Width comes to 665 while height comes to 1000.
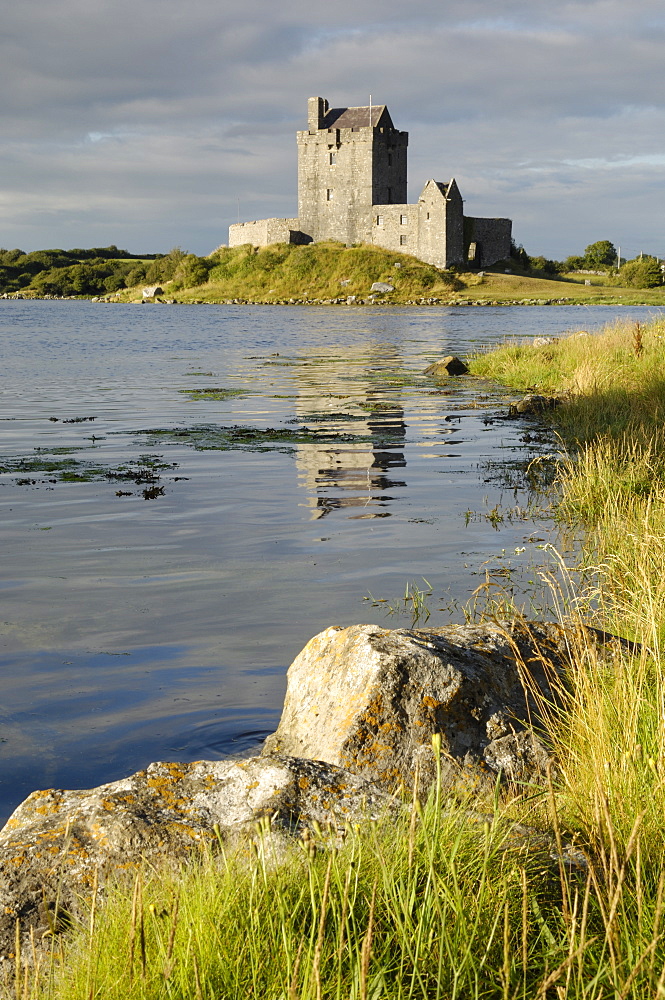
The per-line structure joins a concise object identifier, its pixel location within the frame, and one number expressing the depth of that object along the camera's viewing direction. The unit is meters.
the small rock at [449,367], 25.12
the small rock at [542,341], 26.04
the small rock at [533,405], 17.30
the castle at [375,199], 90.06
